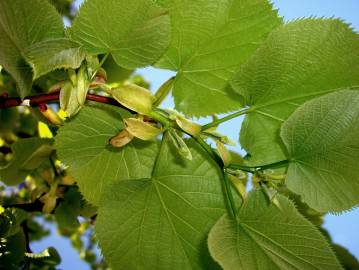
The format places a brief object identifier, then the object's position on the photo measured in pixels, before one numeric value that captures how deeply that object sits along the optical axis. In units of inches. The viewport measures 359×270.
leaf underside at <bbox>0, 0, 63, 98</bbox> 14.0
